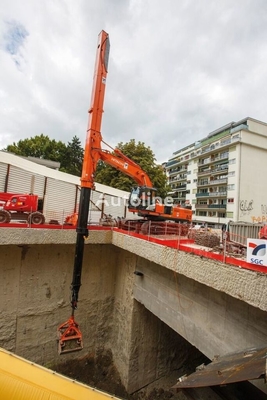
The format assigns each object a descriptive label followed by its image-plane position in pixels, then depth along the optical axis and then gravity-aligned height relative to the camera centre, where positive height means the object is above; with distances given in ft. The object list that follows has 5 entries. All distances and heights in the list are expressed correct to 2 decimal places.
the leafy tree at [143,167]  76.45 +17.35
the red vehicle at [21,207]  29.58 +0.00
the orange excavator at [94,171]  22.52 +5.15
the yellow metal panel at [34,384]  13.05 -11.29
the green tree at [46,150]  120.37 +34.10
